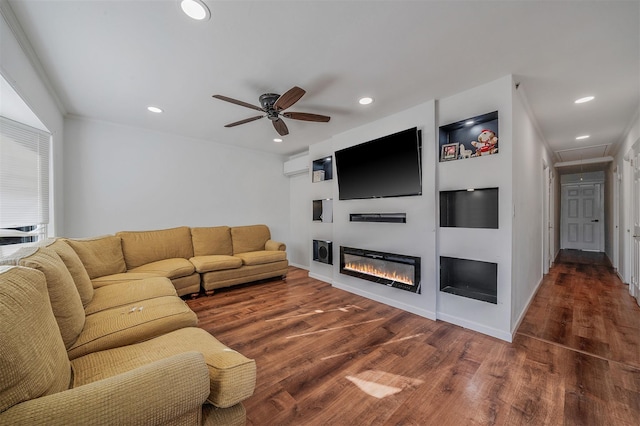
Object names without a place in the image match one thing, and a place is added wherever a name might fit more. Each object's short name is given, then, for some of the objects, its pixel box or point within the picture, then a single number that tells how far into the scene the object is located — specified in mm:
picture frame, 2653
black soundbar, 3049
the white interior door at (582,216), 6855
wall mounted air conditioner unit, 4875
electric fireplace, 2902
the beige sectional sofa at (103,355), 730
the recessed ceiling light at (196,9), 1495
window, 2209
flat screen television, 2862
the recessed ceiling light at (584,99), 2641
